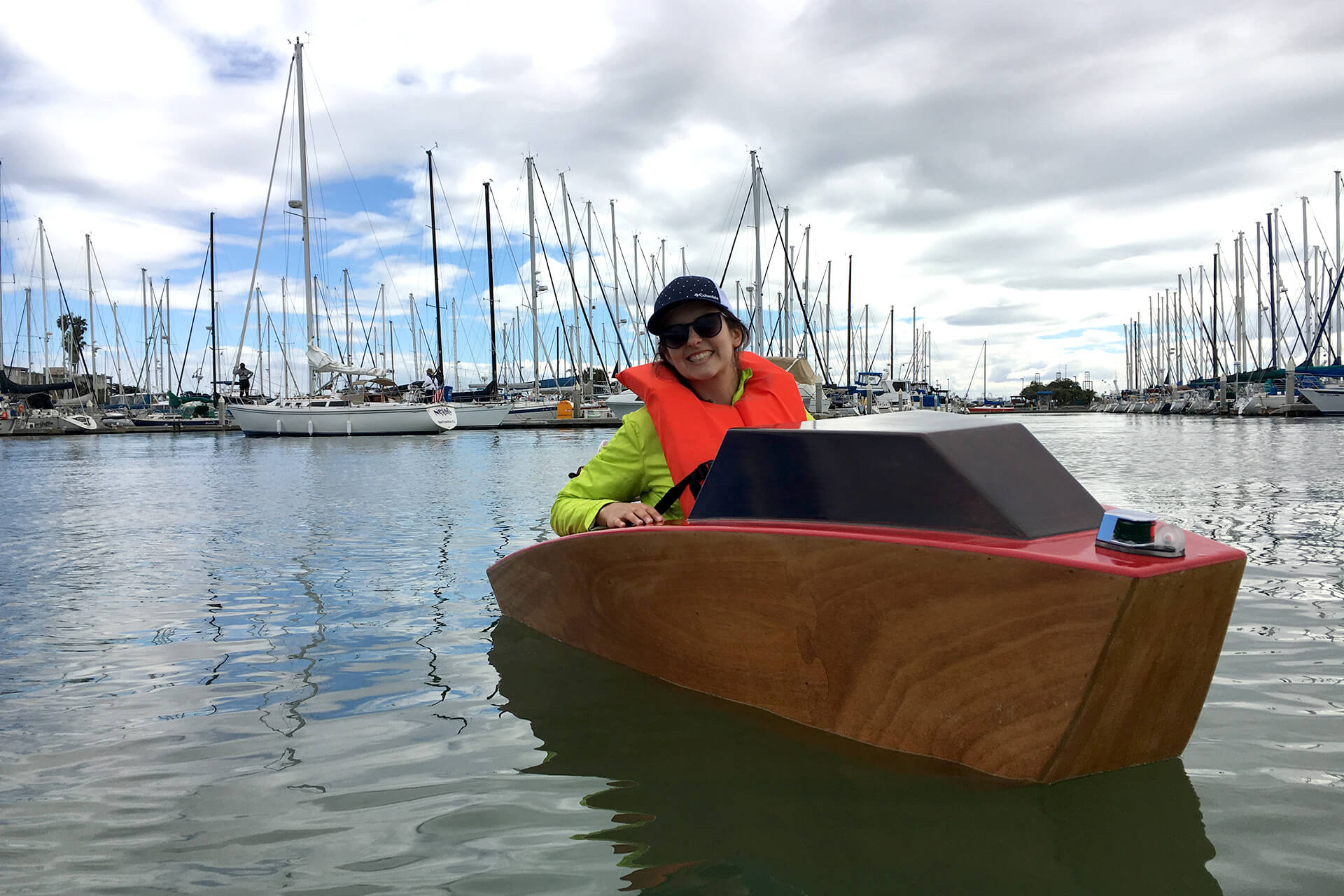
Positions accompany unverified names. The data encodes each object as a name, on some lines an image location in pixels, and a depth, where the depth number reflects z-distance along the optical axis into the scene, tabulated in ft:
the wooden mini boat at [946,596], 7.61
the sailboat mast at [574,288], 151.02
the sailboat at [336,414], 124.47
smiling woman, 12.32
